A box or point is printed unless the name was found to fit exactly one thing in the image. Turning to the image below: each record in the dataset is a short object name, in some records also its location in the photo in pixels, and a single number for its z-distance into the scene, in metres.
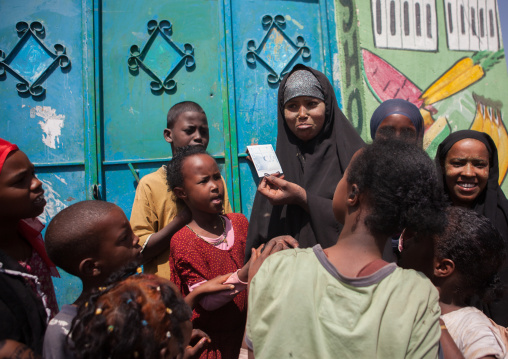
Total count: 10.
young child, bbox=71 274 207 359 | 1.10
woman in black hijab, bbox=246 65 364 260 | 1.82
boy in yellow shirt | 2.23
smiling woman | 2.08
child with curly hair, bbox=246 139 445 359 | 1.08
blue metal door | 3.25
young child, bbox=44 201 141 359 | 1.47
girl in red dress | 1.88
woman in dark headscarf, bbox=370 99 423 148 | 2.27
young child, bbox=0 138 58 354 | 1.31
